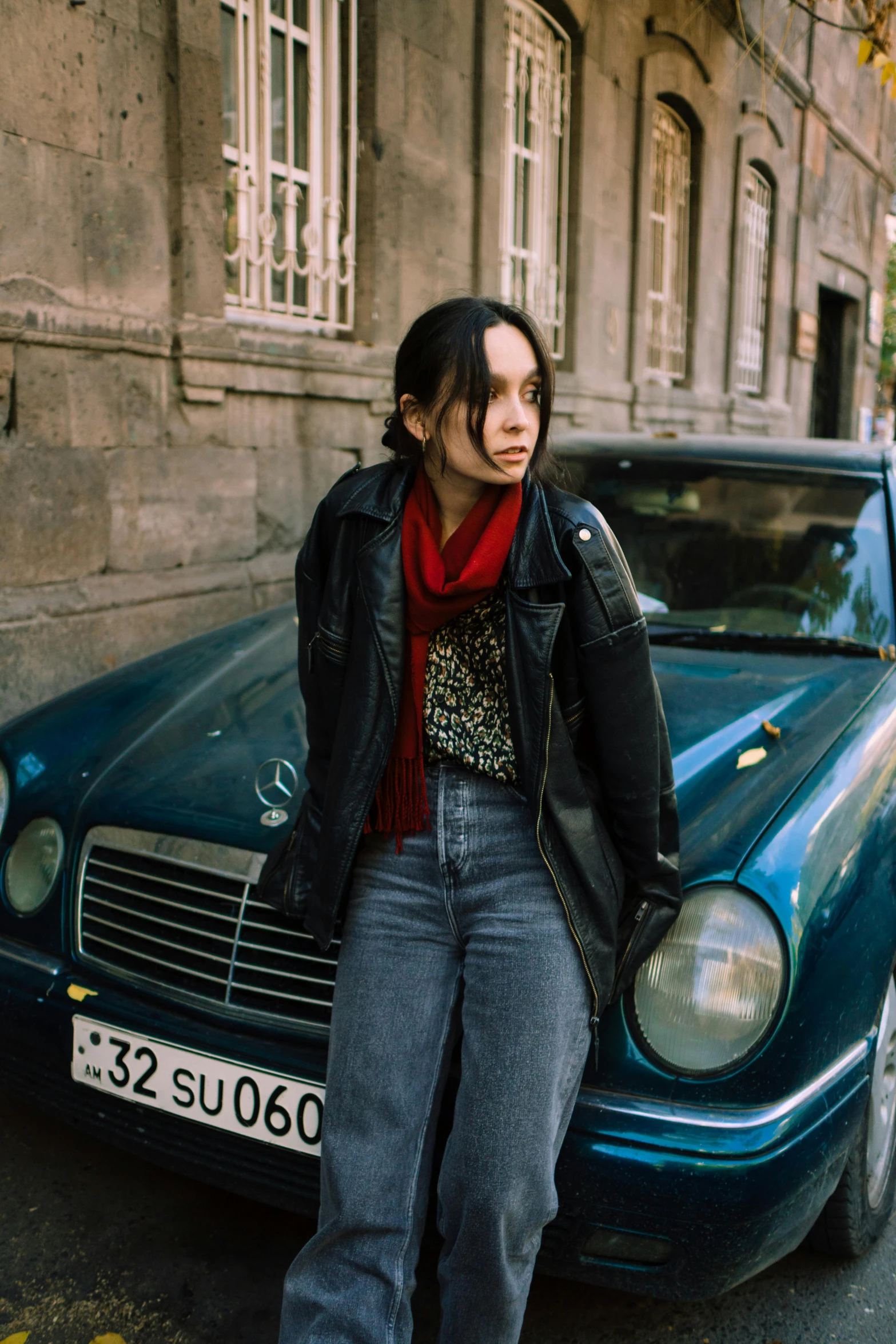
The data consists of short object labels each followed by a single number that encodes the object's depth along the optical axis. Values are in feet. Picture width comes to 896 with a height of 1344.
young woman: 5.87
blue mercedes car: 6.48
